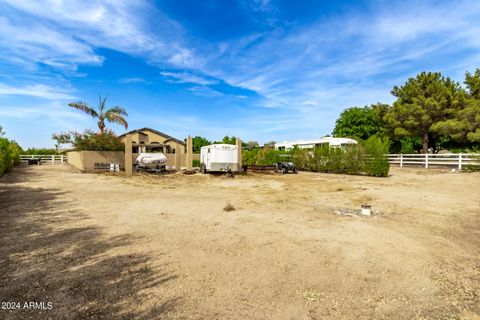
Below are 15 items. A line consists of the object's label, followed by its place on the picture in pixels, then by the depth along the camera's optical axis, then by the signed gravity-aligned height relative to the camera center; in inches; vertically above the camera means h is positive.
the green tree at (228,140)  1838.1 +114.2
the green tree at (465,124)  1065.5 +129.1
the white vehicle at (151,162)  895.7 -17.1
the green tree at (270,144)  1747.0 +83.3
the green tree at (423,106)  1221.7 +231.2
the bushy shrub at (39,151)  1707.7 +38.2
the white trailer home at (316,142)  1192.2 +66.8
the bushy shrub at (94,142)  990.4 +55.4
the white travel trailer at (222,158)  801.6 -4.3
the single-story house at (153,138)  1685.5 +118.5
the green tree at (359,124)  1892.2 +227.5
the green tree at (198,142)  1801.4 +99.0
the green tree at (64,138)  1043.6 +74.0
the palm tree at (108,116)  1094.9 +165.4
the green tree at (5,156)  673.6 +3.6
